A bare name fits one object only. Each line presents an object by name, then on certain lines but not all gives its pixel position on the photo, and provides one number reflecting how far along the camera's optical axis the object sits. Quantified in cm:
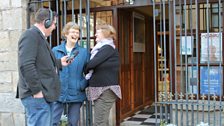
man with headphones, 359
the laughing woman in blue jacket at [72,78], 459
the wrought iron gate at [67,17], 527
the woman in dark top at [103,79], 445
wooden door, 684
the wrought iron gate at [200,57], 547
